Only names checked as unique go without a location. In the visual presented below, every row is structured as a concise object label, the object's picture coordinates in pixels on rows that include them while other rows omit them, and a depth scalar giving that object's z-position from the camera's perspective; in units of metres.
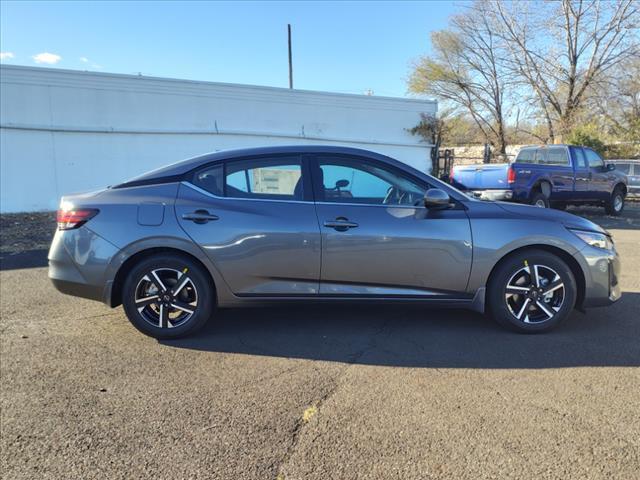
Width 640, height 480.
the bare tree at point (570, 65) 24.33
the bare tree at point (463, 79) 28.30
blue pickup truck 11.54
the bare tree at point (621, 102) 25.52
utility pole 29.73
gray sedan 4.01
